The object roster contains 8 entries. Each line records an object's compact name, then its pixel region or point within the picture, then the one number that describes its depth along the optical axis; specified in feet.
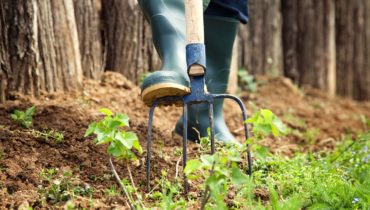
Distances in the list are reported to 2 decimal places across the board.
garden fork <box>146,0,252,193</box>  12.93
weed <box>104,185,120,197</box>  12.18
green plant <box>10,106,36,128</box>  15.04
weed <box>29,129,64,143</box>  14.33
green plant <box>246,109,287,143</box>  11.09
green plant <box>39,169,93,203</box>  11.87
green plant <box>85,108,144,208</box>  11.52
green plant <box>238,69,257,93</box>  25.36
